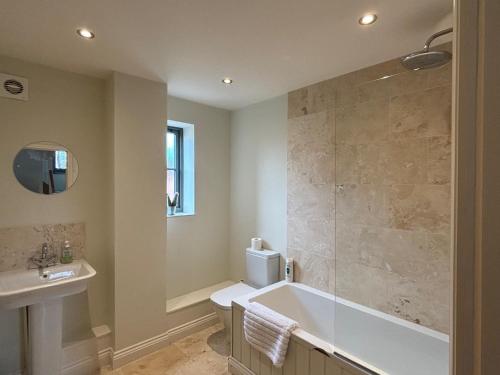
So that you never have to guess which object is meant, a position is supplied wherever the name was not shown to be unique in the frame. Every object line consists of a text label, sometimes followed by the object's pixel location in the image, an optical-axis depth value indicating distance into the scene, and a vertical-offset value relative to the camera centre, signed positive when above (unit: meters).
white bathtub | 1.70 -1.12
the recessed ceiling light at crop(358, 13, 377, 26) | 1.43 +0.92
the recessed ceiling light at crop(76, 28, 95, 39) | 1.58 +0.93
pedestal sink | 1.71 -0.87
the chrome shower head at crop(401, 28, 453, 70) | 1.45 +0.73
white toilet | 2.46 -0.98
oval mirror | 2.00 +0.13
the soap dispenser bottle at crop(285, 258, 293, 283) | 2.57 -0.86
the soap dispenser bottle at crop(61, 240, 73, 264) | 2.12 -0.57
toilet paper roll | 2.85 -0.66
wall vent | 1.89 +0.72
